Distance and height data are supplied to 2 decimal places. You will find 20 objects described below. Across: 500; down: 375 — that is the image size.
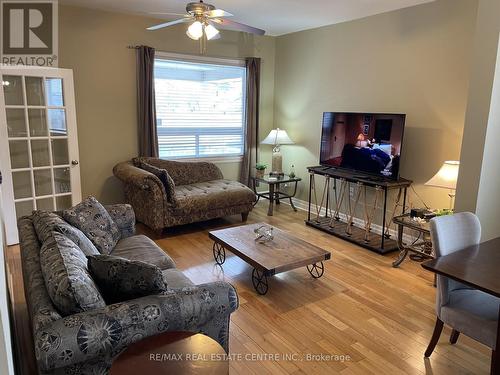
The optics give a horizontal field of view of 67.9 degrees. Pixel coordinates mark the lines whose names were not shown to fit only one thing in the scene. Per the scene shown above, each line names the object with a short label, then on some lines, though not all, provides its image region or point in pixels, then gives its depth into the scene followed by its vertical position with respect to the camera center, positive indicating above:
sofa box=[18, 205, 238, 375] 1.42 -0.86
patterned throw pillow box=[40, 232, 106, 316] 1.56 -0.73
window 5.29 +0.14
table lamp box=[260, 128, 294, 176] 5.65 -0.34
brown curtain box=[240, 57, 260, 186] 5.77 +0.00
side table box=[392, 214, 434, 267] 3.51 -1.19
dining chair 1.93 -0.98
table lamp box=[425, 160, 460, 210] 3.34 -0.48
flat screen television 4.03 -0.24
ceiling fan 2.89 +0.80
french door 3.92 -0.31
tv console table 4.12 -1.10
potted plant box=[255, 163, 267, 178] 5.71 -0.77
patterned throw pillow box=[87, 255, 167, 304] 1.74 -0.76
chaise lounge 4.30 -0.92
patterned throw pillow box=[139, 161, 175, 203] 4.34 -0.76
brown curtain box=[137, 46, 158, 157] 4.84 +0.19
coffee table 2.98 -1.12
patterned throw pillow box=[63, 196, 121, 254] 2.75 -0.81
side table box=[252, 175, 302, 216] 5.41 -1.06
